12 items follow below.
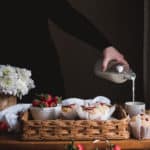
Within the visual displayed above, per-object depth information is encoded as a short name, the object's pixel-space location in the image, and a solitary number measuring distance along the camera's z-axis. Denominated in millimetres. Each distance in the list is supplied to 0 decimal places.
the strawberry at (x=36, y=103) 1968
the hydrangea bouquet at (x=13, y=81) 2077
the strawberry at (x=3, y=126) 1931
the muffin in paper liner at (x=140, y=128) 1822
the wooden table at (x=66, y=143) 1798
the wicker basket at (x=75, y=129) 1811
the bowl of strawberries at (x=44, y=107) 1921
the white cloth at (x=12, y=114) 1915
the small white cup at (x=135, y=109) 2020
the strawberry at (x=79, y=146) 1682
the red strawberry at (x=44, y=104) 1951
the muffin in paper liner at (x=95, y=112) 1839
